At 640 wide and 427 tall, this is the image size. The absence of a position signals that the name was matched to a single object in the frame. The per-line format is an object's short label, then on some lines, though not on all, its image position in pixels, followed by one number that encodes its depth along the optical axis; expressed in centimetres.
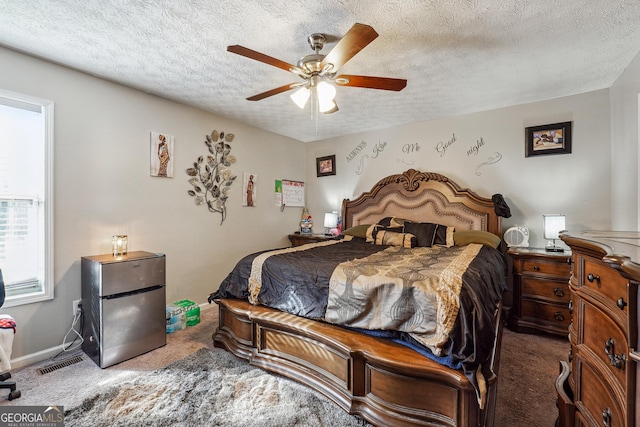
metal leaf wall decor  339
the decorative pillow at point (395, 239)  315
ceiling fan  160
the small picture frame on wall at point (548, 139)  303
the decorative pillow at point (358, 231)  379
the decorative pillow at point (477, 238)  298
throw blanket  146
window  220
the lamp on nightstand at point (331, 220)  443
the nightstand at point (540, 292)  263
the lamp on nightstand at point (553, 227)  283
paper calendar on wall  464
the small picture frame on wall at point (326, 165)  475
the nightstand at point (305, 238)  426
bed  142
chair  177
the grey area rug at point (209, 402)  161
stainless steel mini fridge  218
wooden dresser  73
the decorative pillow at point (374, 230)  349
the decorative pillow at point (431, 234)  317
